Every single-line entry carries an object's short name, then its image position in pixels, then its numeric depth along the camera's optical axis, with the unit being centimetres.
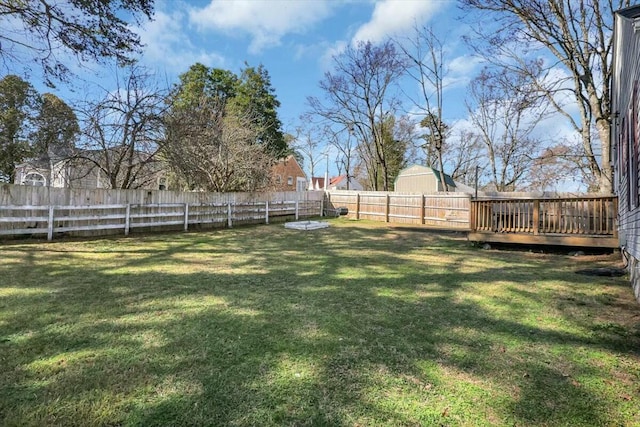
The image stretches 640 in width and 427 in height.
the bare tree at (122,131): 962
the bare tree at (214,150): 1083
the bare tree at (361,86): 2164
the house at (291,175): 3222
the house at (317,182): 4580
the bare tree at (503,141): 2475
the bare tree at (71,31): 653
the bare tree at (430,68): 1884
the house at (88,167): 1012
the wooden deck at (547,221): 695
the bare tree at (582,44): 960
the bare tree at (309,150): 3455
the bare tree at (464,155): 3120
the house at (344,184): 4017
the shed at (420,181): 2145
